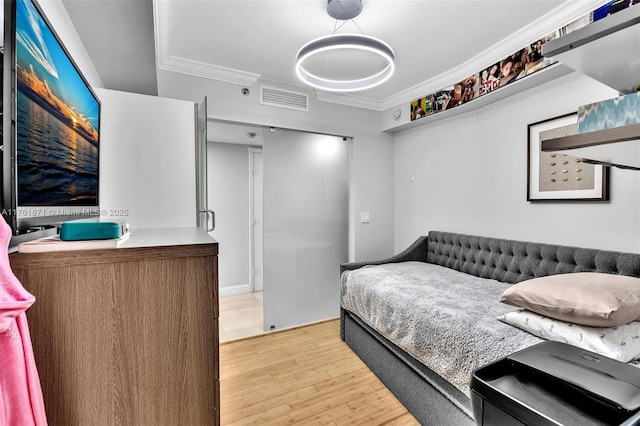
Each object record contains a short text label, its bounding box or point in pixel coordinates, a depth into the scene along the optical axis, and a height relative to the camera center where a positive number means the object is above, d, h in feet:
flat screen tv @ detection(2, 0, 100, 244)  2.50 +0.89
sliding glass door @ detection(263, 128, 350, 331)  10.43 -0.45
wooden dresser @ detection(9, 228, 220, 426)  2.55 -1.13
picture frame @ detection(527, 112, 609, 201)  6.55 +0.94
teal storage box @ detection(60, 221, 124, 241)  2.88 -0.19
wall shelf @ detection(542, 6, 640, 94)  2.05 +1.29
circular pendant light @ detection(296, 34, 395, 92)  5.48 +3.16
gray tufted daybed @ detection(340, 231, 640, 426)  5.01 -2.01
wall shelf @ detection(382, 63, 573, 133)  6.81 +3.24
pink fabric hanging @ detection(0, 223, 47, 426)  1.91 -0.99
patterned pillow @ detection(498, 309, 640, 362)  3.95 -1.75
